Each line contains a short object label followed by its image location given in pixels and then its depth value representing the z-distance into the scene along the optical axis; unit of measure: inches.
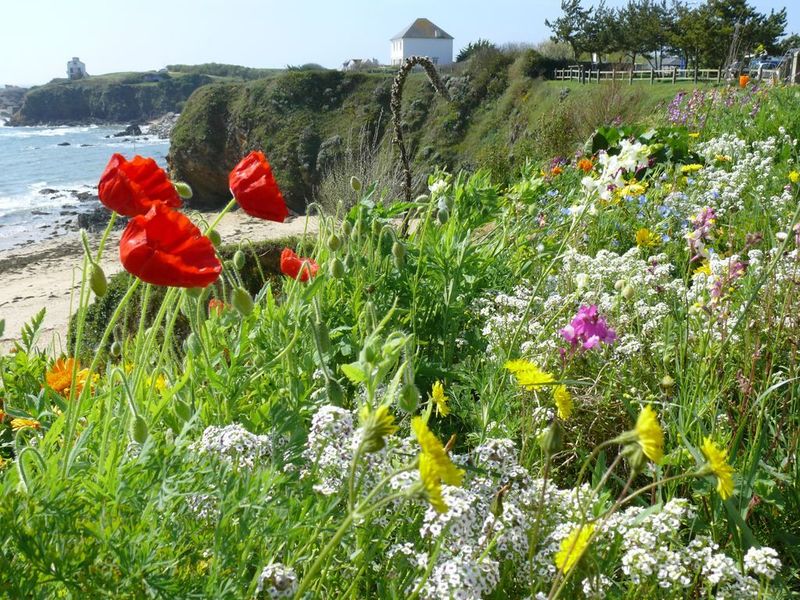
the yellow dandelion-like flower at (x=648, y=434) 30.2
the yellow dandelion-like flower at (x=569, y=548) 34.3
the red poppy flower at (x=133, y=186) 47.0
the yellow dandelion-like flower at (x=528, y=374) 49.9
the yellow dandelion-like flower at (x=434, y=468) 26.0
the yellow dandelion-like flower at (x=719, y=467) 32.5
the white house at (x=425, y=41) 2630.4
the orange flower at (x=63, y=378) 66.1
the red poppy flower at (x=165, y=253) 39.0
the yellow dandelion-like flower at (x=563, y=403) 48.7
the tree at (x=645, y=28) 1284.4
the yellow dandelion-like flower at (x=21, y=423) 58.0
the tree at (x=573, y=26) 1451.8
